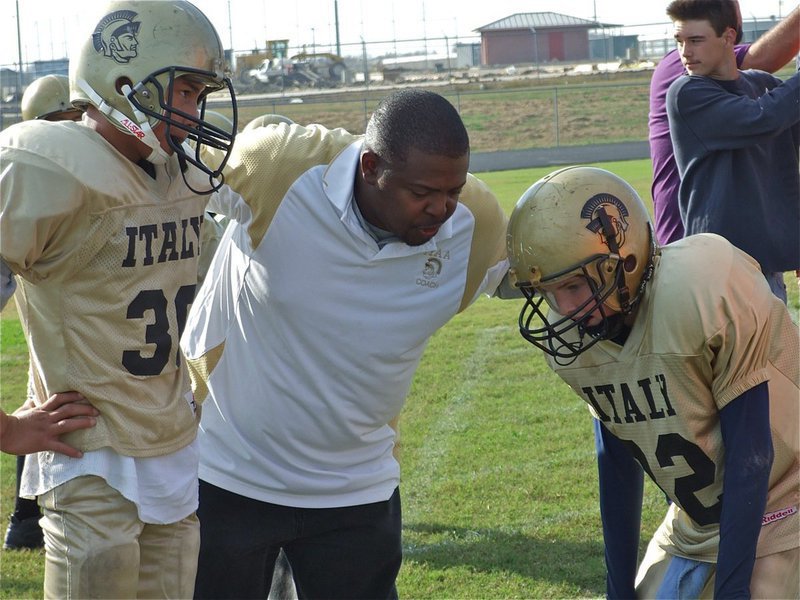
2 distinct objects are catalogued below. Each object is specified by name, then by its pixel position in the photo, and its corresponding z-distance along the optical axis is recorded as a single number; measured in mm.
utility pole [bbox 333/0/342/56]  71000
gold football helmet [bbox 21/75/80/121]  9098
